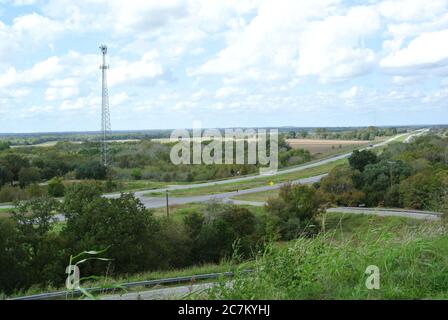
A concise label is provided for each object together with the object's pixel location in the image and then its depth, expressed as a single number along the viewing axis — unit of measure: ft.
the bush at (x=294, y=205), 85.05
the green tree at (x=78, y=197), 68.23
